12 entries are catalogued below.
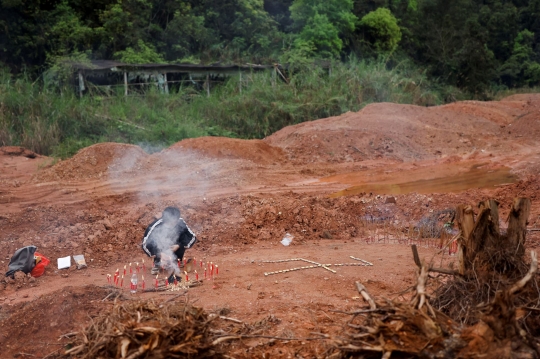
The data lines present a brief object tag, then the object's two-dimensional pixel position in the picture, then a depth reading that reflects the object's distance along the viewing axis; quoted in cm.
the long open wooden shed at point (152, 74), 2083
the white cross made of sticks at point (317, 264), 764
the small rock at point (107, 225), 987
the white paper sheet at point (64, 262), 847
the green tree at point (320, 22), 2655
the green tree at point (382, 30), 2948
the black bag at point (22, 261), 805
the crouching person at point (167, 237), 785
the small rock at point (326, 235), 960
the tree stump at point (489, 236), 486
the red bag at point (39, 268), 820
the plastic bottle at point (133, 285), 703
